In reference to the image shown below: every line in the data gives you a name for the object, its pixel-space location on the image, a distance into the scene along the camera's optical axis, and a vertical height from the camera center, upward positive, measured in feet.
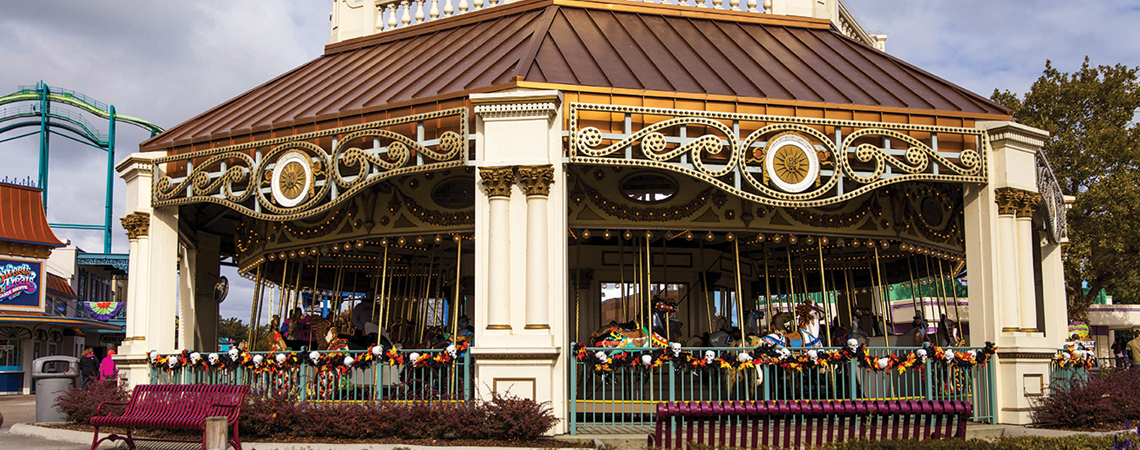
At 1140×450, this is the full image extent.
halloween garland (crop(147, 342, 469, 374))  44.62 -2.49
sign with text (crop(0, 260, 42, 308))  112.68 +3.77
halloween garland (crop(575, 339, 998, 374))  43.55 -2.51
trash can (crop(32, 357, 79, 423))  55.77 -4.51
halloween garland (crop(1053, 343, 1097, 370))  52.65 -3.09
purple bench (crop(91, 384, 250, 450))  38.37 -4.02
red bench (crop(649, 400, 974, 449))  35.96 -4.42
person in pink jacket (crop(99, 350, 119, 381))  68.63 -4.12
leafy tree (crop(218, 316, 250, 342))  240.03 -4.56
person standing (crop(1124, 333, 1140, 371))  69.31 -3.46
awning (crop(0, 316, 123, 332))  112.54 -0.97
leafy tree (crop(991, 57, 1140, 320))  113.91 +18.02
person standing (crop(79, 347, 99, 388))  70.85 -3.96
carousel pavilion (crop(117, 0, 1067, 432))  44.68 +7.24
